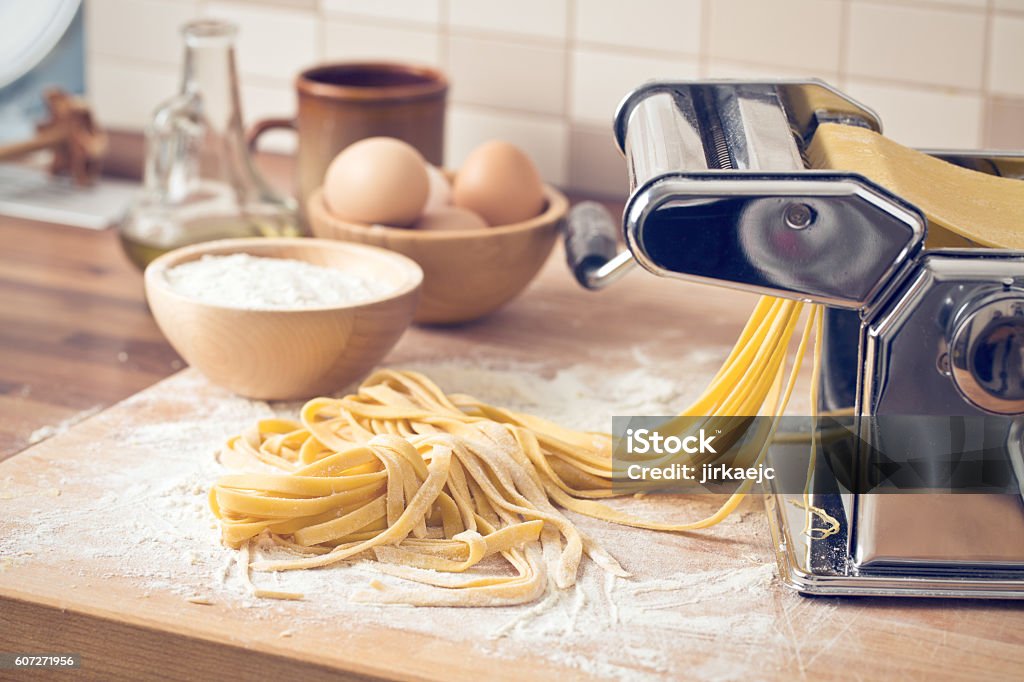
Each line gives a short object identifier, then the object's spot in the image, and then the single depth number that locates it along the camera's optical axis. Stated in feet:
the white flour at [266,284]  3.11
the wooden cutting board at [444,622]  2.18
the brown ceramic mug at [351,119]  4.21
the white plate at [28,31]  5.75
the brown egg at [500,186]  3.74
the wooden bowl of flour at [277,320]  3.03
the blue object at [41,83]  5.78
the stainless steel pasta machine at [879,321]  2.19
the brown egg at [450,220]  3.65
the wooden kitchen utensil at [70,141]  5.01
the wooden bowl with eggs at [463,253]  3.55
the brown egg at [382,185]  3.56
